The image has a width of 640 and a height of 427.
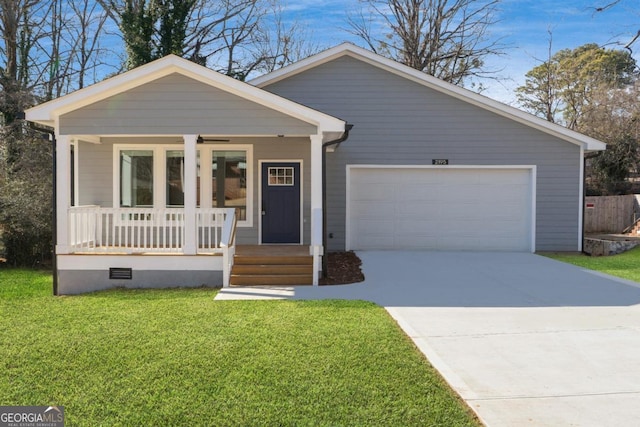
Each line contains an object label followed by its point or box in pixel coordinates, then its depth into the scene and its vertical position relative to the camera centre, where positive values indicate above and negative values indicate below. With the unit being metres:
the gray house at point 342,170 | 8.68 +0.88
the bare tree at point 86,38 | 22.53 +7.94
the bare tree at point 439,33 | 22.14 +8.11
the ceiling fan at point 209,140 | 11.26 +1.54
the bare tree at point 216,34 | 15.33 +7.29
